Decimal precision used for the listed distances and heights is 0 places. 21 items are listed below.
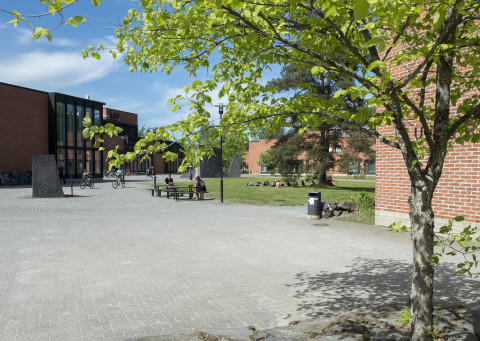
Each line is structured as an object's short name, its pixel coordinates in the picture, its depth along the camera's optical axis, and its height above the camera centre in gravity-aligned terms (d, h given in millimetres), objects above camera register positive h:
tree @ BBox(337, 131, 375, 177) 34875 +1246
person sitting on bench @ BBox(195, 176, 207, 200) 22339 -1019
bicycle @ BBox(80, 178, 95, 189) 30597 -1115
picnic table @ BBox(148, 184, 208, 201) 21938 -1277
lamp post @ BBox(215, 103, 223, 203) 20922 +3255
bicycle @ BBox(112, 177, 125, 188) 32294 -1103
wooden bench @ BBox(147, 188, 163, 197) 23575 -1390
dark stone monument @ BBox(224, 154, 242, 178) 65750 -71
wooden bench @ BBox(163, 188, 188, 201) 21855 -1268
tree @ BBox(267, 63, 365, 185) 36125 +2600
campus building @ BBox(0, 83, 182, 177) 39812 +4497
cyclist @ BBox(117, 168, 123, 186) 33769 -406
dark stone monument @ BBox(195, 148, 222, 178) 56378 -34
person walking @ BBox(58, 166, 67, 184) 37425 -324
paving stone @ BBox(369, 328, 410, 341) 3941 -1685
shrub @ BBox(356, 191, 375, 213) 14164 -1256
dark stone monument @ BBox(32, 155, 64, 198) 22797 -489
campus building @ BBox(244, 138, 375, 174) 94212 +2760
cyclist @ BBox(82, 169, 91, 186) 30272 -656
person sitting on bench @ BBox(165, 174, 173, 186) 26025 -789
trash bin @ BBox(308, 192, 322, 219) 14055 -1307
